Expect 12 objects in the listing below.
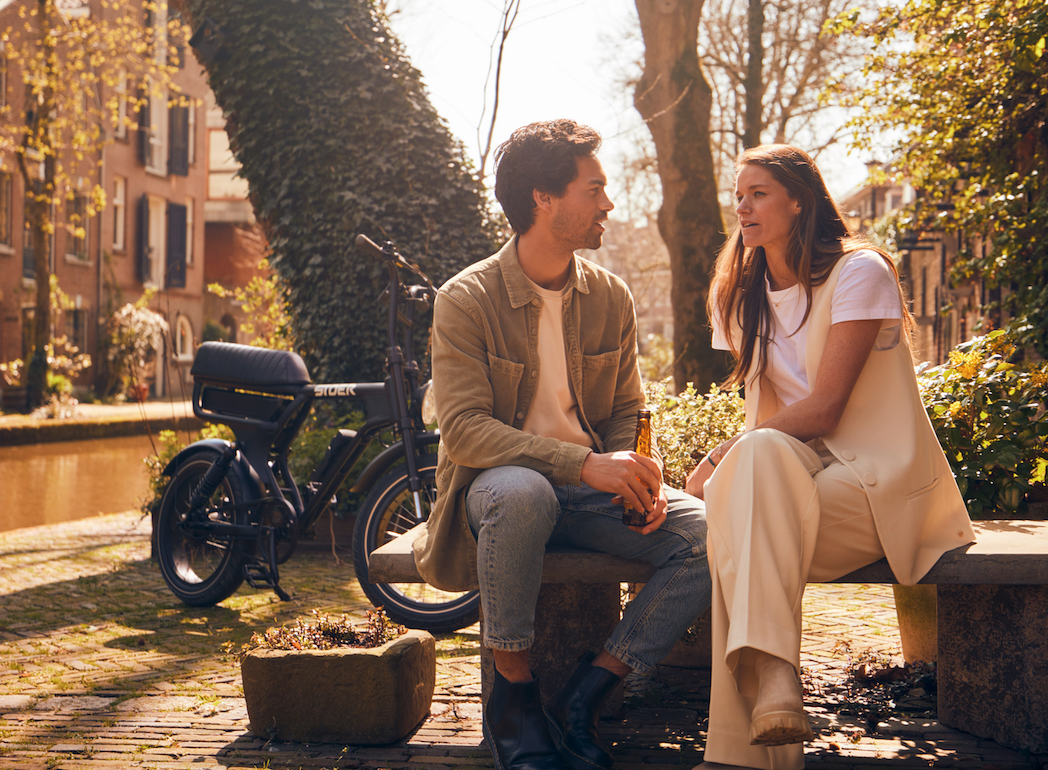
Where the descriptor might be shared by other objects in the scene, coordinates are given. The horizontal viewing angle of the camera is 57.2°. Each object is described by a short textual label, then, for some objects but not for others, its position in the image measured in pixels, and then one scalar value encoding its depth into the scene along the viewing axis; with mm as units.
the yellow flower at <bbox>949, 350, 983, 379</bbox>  3754
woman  2246
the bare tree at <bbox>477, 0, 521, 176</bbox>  6504
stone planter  2830
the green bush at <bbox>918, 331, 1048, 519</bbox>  3408
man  2469
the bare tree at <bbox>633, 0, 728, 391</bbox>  8102
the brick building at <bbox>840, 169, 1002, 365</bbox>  19055
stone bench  2475
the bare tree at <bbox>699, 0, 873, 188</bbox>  18672
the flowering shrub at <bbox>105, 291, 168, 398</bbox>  26062
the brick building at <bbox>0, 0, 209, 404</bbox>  24359
